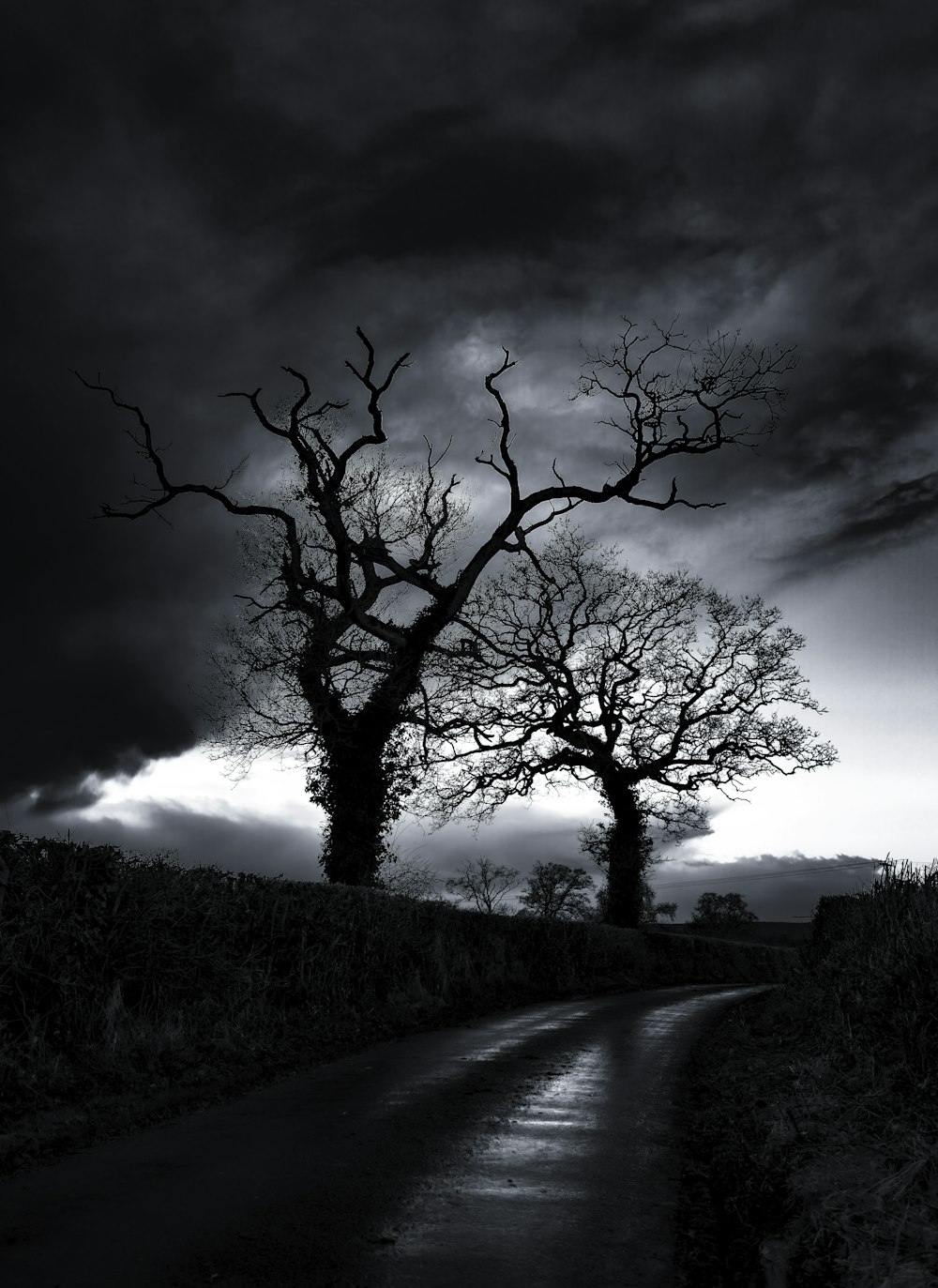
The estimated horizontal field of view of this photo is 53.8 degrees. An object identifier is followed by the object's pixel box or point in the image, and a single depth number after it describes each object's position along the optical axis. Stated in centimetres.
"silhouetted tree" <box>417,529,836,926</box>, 3241
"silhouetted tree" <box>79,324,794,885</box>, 2323
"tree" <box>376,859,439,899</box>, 2316
